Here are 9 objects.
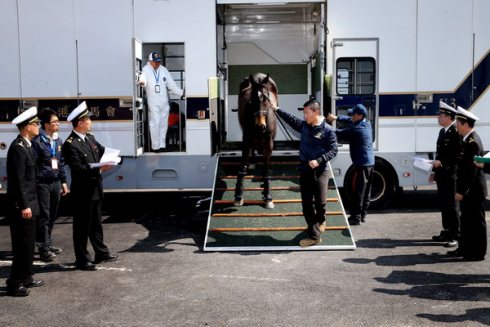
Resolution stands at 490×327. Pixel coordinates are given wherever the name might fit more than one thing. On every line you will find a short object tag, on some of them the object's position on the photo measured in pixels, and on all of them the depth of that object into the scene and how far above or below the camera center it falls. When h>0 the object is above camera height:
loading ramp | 7.97 -1.66
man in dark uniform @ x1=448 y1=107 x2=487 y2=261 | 7.05 -1.06
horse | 8.50 -0.28
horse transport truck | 9.96 +0.77
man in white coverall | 10.22 +0.30
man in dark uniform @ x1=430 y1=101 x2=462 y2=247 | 7.87 -0.81
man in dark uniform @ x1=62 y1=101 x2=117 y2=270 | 7.08 -0.91
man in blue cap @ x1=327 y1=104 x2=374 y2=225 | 9.36 -0.67
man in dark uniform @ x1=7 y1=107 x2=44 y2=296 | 6.17 -1.04
